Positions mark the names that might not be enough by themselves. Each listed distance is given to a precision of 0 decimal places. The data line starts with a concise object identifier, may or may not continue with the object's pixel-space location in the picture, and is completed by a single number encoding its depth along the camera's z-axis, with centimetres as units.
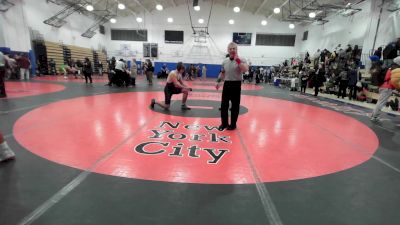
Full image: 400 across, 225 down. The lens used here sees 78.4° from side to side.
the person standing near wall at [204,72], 2707
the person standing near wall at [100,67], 2462
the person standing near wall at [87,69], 1381
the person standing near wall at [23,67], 1440
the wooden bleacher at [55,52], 1970
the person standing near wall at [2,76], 773
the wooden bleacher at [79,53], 2261
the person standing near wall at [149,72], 1541
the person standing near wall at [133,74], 1366
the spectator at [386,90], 640
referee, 473
